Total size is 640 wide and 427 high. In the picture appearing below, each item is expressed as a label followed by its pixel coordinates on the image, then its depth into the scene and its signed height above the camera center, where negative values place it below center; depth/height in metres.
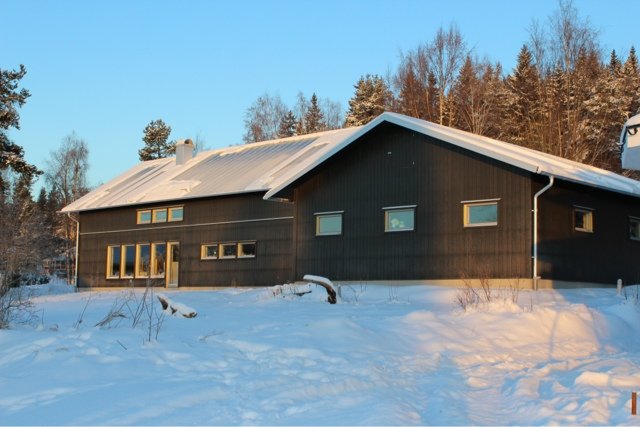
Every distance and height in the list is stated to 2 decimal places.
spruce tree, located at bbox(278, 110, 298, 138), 51.12 +9.72
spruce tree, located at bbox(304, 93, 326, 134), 52.72 +10.72
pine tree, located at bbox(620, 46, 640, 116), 36.97 +9.41
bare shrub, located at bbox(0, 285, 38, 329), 9.28 -0.63
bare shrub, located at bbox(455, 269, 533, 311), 13.18 -0.62
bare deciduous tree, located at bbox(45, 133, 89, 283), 54.84 +6.36
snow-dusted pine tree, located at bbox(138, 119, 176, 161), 59.94 +9.81
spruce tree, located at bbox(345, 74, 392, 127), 45.81 +10.47
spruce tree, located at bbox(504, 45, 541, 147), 37.06 +8.69
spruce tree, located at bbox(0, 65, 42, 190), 30.67 +6.02
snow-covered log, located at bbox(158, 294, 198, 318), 11.13 -0.75
